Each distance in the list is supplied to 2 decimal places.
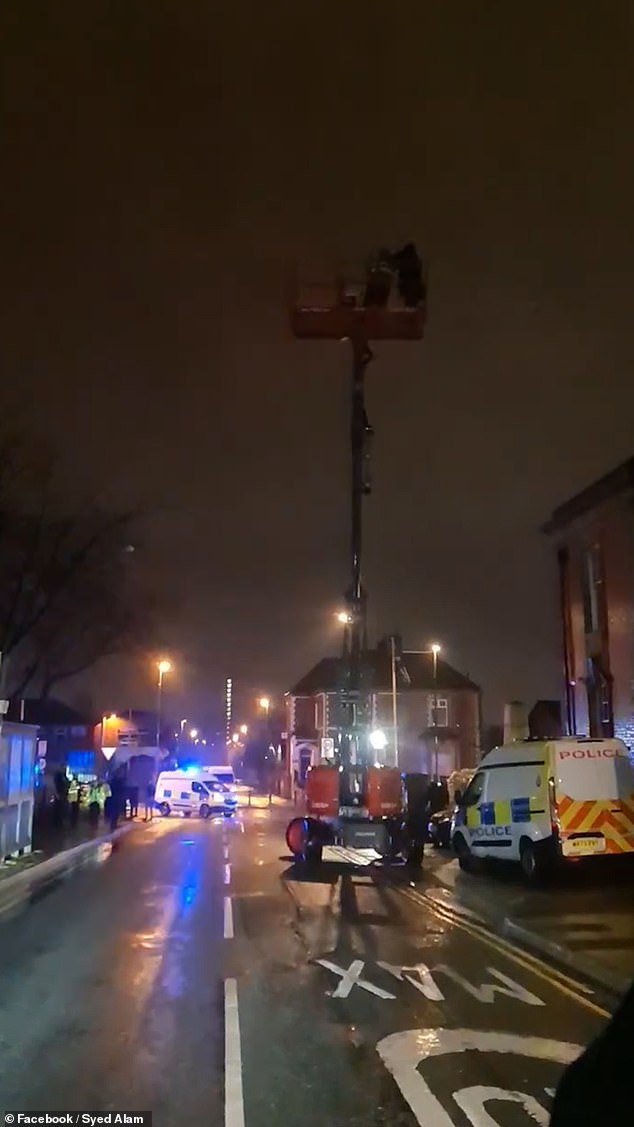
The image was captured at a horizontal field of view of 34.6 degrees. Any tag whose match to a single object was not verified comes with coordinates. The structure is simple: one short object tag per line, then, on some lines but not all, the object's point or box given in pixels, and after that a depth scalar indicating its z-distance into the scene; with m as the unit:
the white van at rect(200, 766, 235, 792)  68.25
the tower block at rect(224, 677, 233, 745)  134.00
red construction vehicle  17.94
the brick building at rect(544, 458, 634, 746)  22.27
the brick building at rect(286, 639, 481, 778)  63.78
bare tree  27.81
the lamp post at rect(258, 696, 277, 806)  88.23
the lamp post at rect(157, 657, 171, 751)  54.34
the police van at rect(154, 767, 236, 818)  47.56
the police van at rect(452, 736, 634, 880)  16.52
